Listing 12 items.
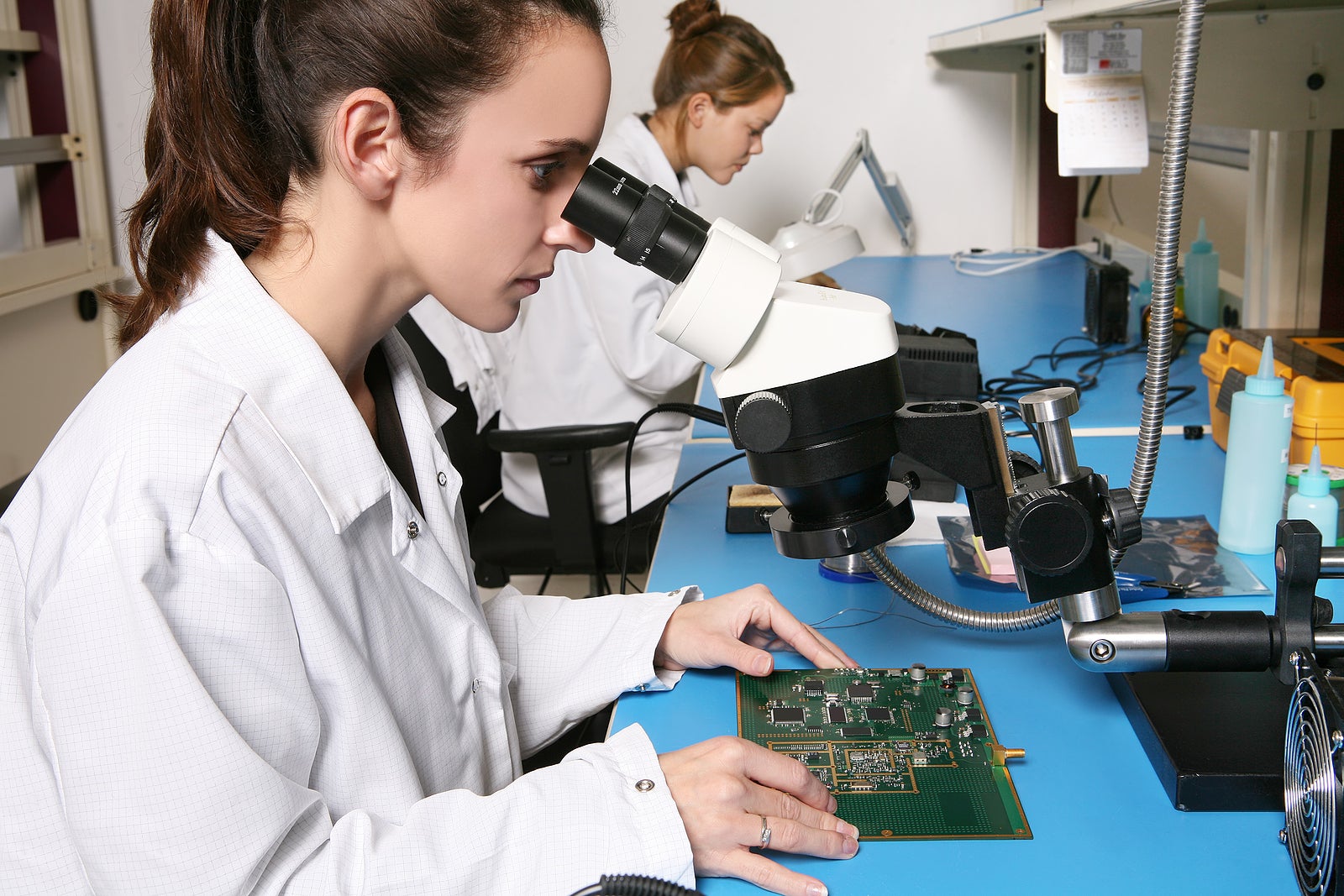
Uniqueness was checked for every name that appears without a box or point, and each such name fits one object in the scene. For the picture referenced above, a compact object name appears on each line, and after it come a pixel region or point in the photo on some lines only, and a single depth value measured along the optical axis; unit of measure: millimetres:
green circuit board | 774
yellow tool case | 1289
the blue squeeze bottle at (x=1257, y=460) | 1153
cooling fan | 606
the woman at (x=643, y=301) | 2068
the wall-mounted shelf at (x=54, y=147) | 2896
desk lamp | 2080
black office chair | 1907
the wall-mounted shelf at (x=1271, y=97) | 1623
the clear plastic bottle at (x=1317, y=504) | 1124
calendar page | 1602
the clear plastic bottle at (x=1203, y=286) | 2148
